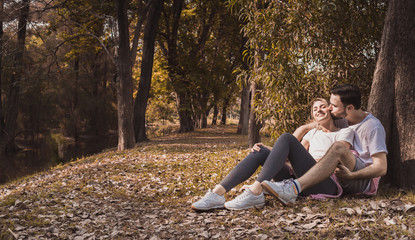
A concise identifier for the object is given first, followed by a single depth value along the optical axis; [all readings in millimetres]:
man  4027
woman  4273
